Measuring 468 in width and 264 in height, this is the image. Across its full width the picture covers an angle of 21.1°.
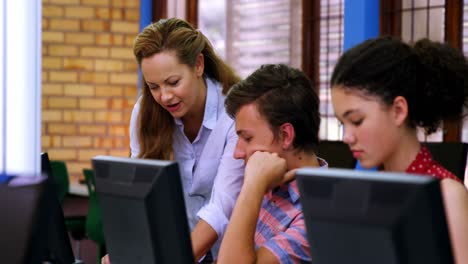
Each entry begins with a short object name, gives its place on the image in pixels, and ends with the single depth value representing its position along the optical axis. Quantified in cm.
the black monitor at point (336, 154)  424
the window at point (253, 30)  693
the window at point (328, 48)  628
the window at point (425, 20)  543
